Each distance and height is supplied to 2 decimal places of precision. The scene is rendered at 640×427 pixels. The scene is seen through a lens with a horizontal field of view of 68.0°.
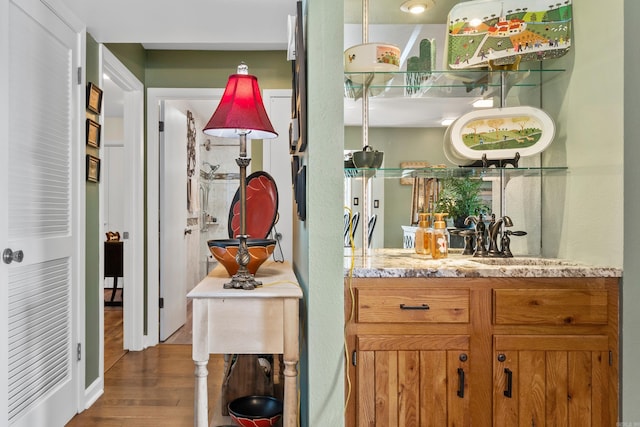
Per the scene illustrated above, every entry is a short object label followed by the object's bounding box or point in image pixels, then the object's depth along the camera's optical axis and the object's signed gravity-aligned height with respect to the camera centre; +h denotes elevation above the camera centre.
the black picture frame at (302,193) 1.80 +0.06
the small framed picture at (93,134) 2.78 +0.44
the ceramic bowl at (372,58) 2.03 +0.66
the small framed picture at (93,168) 2.80 +0.23
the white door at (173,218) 4.04 -0.10
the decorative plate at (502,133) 2.15 +0.36
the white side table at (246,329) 1.68 -0.43
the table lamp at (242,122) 1.75 +0.32
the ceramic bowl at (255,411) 1.96 -0.89
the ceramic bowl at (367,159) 2.10 +0.23
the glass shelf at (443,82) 2.19 +0.61
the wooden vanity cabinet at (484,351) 1.79 -0.53
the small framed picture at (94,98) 2.77 +0.65
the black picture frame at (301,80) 1.70 +0.47
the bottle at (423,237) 2.16 -0.12
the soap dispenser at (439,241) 2.12 -0.14
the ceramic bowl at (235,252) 1.91 -0.18
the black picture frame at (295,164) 2.28 +0.22
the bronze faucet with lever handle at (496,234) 2.17 -0.11
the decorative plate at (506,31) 2.07 +0.79
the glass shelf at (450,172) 2.15 +0.18
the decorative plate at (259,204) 2.42 +0.02
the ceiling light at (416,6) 2.28 +0.99
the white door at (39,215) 1.97 -0.04
